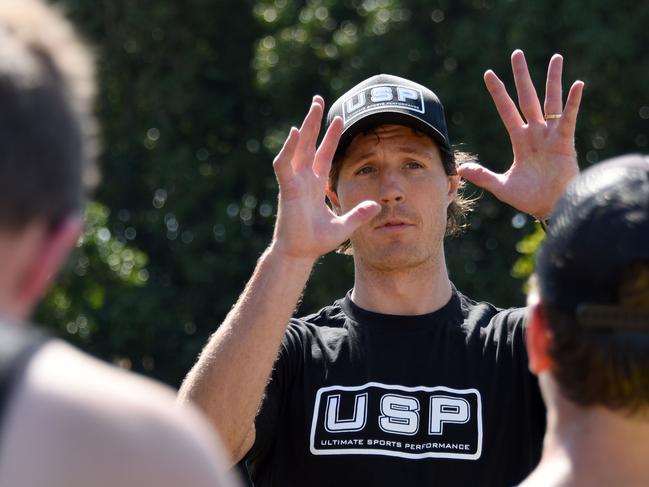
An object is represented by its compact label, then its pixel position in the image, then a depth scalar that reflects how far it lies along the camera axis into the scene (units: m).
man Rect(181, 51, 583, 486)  6.18
